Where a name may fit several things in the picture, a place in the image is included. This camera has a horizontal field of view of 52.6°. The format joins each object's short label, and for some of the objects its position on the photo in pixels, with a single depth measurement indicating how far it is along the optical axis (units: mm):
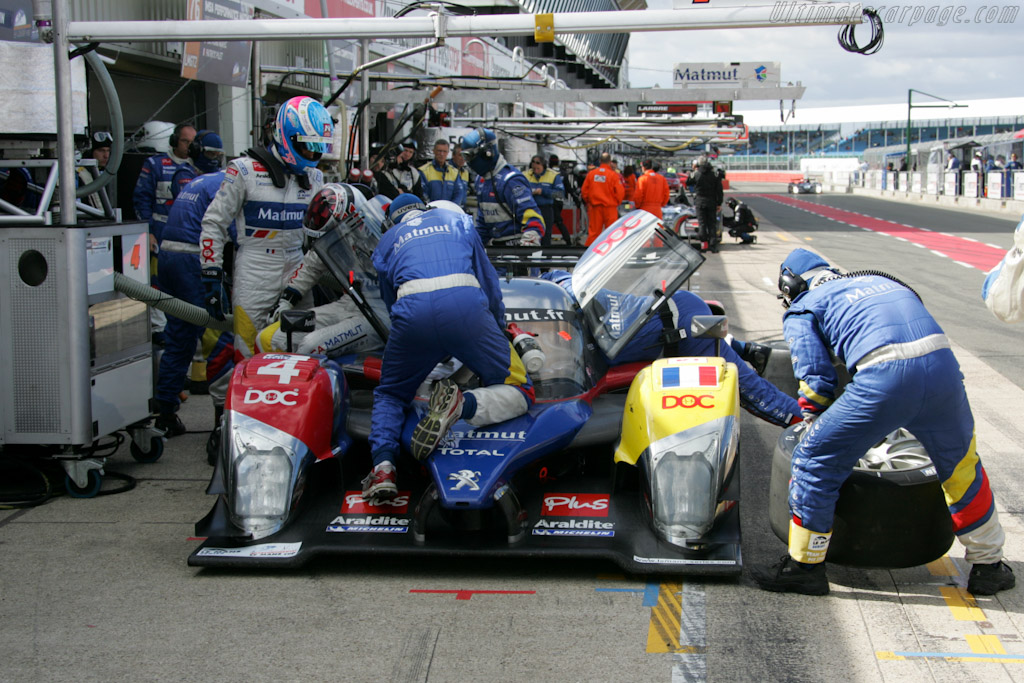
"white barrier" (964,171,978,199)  41619
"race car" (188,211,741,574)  4562
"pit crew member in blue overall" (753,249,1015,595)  4125
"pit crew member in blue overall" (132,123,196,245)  9523
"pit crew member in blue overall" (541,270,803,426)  5445
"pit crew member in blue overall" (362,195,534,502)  4742
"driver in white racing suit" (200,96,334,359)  6621
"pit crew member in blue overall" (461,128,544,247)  9875
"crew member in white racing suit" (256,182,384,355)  6078
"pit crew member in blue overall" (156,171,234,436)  7328
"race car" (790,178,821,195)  65438
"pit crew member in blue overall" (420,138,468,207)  13680
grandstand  98688
